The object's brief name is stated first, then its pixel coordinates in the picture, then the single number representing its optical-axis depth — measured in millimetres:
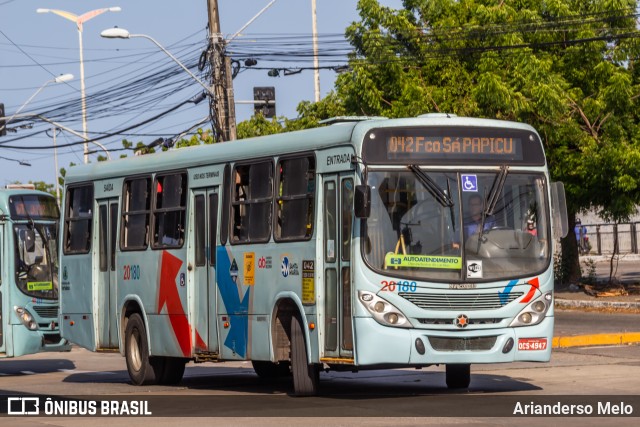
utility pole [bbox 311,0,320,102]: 70812
